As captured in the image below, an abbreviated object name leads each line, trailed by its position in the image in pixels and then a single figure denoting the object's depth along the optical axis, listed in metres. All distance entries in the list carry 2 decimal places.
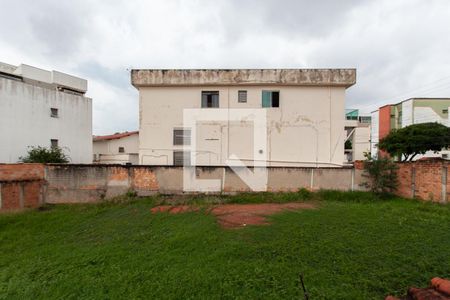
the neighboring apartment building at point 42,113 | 10.89
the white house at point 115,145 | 17.48
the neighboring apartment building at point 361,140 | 15.60
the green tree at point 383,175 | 7.54
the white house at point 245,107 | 11.31
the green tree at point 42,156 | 10.72
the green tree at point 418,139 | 14.78
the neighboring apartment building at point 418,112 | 21.68
